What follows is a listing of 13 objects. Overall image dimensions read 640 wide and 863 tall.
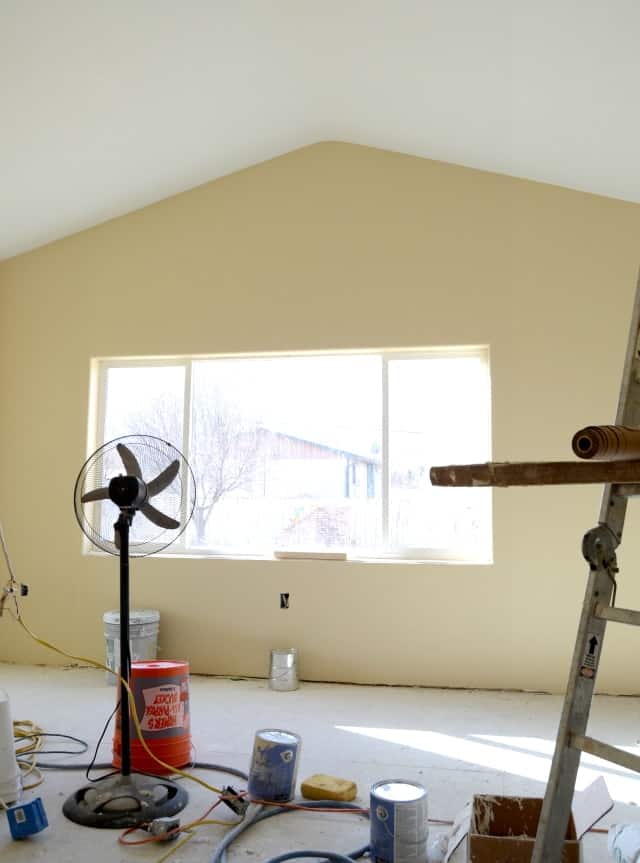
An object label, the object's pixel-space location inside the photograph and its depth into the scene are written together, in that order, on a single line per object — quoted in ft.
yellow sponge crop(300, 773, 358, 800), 7.93
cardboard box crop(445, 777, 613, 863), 5.66
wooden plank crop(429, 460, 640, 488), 4.40
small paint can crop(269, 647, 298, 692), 13.08
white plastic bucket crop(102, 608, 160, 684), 13.62
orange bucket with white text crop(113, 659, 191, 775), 8.99
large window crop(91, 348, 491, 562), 14.03
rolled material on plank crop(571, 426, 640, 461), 3.98
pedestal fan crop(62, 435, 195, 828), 7.63
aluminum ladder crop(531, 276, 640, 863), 4.69
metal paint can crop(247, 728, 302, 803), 7.80
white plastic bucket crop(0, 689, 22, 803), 8.01
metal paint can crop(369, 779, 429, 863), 6.37
